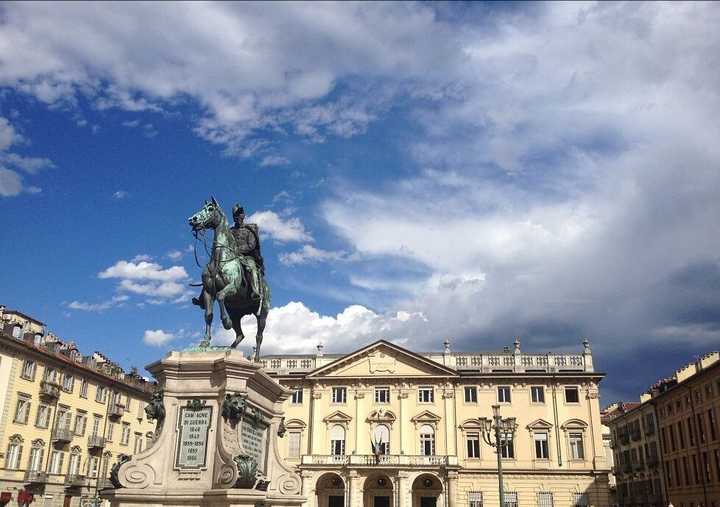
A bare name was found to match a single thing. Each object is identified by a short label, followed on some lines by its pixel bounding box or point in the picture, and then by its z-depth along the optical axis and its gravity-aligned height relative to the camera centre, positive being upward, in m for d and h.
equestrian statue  13.40 +4.33
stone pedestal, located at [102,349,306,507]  11.31 +0.91
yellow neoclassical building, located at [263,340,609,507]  54.22 +5.60
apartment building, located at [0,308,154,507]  43.06 +5.22
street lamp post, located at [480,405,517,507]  23.78 +2.59
